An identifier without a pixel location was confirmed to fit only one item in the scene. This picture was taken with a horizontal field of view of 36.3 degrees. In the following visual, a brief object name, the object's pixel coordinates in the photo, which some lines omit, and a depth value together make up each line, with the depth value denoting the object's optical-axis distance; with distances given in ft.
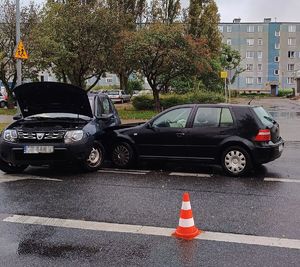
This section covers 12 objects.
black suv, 28.68
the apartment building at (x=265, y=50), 294.87
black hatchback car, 28.89
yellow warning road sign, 46.79
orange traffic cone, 17.16
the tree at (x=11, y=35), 97.71
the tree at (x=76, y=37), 82.79
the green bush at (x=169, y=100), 97.09
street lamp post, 49.93
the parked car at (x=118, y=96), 147.00
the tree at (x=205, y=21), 158.10
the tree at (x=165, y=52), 83.46
